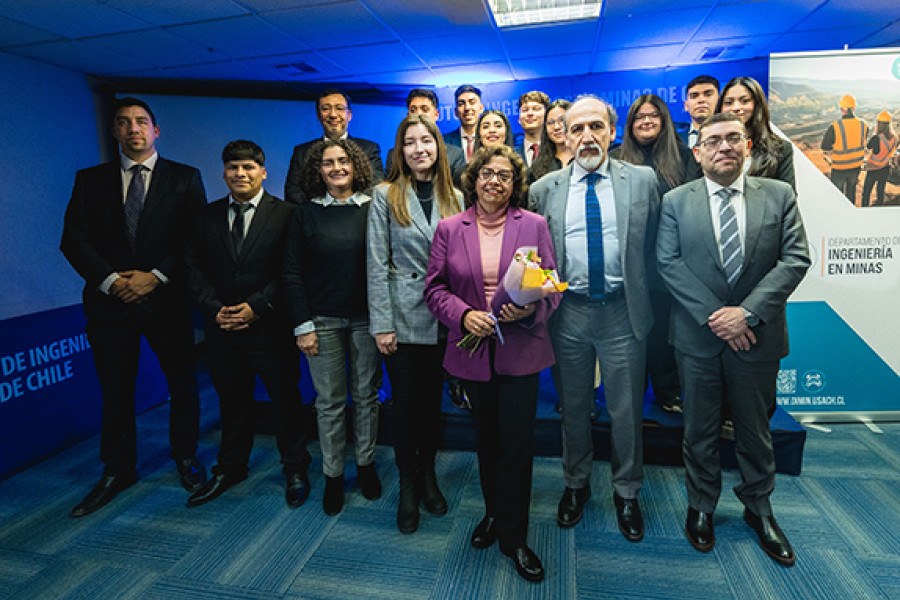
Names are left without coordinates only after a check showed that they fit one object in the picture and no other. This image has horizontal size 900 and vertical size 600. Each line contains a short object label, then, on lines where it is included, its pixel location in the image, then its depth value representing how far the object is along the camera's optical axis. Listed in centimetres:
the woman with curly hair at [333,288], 222
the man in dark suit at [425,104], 306
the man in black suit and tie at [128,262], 246
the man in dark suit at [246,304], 238
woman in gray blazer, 205
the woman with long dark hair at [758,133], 233
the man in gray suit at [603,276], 197
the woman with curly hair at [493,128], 290
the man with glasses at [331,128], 298
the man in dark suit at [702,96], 275
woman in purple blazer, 174
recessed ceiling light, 399
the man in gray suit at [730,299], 185
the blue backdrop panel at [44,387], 291
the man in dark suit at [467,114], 340
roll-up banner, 303
